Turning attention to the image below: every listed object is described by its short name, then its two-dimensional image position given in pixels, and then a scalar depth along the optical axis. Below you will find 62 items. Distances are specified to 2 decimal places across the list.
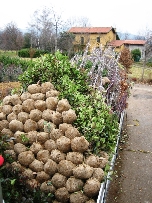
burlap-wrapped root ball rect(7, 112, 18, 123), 4.29
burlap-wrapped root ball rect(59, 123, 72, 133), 4.02
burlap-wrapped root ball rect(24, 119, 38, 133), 4.16
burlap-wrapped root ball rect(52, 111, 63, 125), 4.12
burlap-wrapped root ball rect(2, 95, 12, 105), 4.55
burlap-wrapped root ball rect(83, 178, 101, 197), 3.57
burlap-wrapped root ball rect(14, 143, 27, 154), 3.99
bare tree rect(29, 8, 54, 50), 35.22
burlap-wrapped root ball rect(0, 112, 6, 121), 4.34
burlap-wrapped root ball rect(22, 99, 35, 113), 4.36
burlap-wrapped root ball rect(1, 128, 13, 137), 4.15
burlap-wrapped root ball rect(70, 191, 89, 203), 3.57
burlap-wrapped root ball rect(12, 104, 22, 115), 4.38
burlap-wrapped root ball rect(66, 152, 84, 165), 3.75
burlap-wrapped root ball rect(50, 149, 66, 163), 3.80
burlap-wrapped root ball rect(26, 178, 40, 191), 3.61
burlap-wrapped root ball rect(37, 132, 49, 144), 4.02
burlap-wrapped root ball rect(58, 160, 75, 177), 3.69
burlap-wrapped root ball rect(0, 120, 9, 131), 4.23
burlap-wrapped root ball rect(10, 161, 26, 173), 3.78
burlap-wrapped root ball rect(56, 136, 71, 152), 3.83
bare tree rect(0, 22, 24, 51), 36.30
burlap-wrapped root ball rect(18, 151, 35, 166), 3.88
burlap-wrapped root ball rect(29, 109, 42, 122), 4.23
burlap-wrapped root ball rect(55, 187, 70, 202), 3.63
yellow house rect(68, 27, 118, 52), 33.53
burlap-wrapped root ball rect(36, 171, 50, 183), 3.78
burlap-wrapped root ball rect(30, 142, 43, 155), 3.97
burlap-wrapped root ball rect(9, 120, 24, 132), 4.17
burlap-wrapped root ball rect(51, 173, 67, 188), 3.68
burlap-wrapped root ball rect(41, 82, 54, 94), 4.67
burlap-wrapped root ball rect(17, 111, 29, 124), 4.26
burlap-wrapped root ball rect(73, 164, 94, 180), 3.61
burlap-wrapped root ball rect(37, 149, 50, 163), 3.89
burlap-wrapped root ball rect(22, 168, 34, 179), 3.81
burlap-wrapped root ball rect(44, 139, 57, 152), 3.94
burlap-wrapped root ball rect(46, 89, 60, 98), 4.51
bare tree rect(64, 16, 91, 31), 37.47
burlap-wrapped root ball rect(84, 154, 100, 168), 3.81
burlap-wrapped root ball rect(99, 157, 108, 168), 3.92
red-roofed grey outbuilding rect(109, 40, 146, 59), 46.37
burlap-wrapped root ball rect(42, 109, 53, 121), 4.23
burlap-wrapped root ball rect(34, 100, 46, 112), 4.34
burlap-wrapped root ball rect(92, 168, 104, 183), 3.73
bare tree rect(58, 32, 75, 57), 28.02
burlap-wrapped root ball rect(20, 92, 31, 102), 4.56
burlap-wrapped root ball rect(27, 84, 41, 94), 4.67
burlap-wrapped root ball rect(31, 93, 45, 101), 4.50
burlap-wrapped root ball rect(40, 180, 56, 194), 3.71
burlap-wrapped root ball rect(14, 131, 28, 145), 4.07
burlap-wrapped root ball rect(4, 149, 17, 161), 3.93
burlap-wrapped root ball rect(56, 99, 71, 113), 4.20
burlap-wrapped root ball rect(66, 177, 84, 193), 3.61
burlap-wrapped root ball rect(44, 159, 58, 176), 3.74
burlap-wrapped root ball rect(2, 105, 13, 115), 4.42
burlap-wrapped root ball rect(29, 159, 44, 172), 3.84
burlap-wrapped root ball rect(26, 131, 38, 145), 4.09
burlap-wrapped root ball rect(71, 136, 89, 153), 3.78
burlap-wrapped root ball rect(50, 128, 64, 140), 3.97
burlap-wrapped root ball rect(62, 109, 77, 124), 4.09
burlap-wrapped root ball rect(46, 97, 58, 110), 4.34
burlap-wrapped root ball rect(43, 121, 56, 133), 4.09
